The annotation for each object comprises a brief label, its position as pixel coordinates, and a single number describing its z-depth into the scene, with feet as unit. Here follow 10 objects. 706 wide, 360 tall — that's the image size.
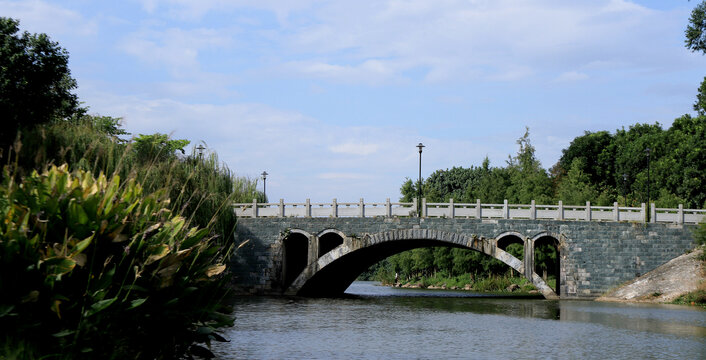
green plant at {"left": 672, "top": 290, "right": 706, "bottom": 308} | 121.08
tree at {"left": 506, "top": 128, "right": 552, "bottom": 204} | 195.11
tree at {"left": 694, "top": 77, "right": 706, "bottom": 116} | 199.59
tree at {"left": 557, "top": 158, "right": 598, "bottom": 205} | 183.62
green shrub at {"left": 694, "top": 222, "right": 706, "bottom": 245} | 131.95
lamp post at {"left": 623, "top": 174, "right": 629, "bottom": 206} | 212.04
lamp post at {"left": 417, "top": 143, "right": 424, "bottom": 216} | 158.19
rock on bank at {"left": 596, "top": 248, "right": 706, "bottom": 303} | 125.29
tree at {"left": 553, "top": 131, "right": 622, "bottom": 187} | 247.70
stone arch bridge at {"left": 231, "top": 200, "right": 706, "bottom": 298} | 136.56
